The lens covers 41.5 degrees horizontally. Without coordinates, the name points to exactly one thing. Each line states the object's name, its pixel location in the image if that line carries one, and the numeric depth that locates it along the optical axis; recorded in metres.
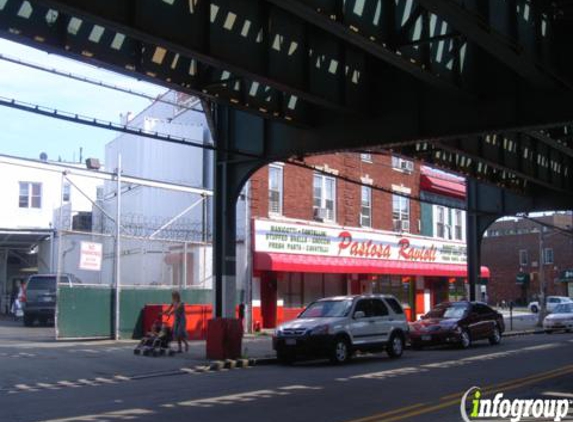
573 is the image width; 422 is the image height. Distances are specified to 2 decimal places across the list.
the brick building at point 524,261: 73.56
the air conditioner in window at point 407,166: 38.69
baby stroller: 19.80
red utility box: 18.91
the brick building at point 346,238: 30.53
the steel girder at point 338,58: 11.70
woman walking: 20.36
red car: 23.47
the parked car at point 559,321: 32.44
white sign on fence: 24.12
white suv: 18.34
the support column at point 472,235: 33.16
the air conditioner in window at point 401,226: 37.83
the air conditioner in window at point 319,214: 32.75
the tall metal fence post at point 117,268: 24.16
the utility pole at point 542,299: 37.50
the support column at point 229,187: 19.64
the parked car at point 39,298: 30.97
